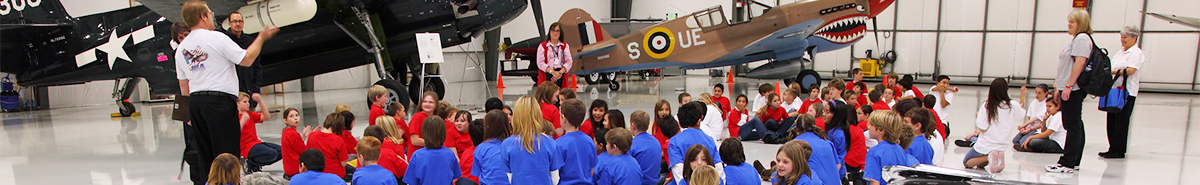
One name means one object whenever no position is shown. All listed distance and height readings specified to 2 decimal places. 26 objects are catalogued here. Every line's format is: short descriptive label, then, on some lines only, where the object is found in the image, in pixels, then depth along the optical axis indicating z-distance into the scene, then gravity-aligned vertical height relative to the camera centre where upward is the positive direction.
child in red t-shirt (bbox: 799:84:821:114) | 6.95 -0.47
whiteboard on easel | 9.26 +0.08
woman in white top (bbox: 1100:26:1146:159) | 5.37 -0.21
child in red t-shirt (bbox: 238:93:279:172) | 4.98 -0.63
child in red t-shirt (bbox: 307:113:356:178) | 4.28 -0.52
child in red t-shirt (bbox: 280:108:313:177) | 4.39 -0.57
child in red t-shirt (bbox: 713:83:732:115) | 7.86 -0.52
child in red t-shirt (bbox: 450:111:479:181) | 4.56 -0.49
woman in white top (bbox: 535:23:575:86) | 9.55 -0.06
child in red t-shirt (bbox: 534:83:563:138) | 5.68 -0.33
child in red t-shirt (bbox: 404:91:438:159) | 4.86 -0.48
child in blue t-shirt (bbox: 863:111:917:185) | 3.65 -0.49
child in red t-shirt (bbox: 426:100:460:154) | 4.64 -0.47
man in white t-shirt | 3.81 -0.12
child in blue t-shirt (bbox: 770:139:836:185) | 3.04 -0.48
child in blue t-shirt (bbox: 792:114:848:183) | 3.65 -0.55
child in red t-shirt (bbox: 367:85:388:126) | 5.65 -0.36
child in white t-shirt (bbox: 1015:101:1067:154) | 6.20 -0.77
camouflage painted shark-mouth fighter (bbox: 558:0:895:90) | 11.30 +0.20
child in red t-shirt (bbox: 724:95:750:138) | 6.85 -0.60
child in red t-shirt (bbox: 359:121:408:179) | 4.15 -0.55
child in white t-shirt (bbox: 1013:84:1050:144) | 6.41 -0.60
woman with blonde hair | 5.00 -0.25
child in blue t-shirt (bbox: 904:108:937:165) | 4.12 -0.50
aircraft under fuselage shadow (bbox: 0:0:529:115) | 9.13 +0.27
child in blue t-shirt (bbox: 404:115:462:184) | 3.44 -0.51
